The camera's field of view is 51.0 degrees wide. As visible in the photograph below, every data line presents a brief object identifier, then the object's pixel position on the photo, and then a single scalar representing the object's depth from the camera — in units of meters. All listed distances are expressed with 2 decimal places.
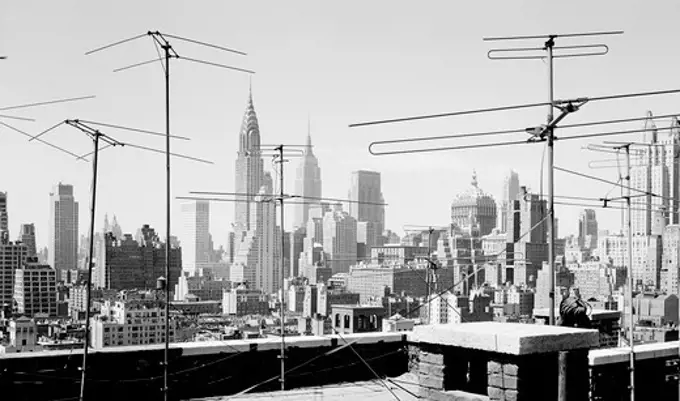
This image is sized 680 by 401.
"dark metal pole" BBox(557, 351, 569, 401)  2.58
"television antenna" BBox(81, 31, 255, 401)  4.74
